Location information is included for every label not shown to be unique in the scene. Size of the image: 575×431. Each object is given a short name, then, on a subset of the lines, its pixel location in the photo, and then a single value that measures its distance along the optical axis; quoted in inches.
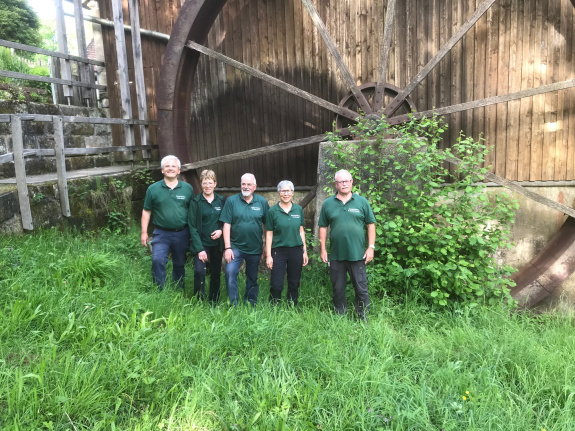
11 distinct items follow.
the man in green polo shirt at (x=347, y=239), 136.0
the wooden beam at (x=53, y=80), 223.5
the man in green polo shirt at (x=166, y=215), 145.4
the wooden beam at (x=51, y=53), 230.2
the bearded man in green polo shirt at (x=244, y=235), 141.3
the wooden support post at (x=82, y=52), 265.9
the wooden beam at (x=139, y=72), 235.9
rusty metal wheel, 177.9
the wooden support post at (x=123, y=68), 232.5
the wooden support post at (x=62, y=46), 265.9
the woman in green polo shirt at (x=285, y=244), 139.7
